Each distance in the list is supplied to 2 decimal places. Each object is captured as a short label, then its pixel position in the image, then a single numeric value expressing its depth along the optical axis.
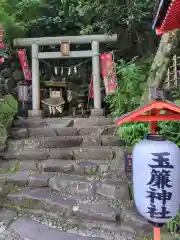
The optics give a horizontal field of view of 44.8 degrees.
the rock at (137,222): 3.50
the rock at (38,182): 4.83
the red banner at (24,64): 8.62
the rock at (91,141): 6.38
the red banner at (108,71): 7.90
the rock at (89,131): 6.86
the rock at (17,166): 5.50
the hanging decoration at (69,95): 10.12
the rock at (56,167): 5.26
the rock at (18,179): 4.89
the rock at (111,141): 6.27
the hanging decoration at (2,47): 6.85
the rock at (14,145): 6.30
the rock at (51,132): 6.95
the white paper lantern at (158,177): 2.27
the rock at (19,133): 6.89
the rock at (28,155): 5.93
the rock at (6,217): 3.85
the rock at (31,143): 6.35
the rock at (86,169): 5.20
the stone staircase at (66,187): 3.66
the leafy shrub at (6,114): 6.15
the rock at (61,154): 5.85
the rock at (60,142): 6.34
